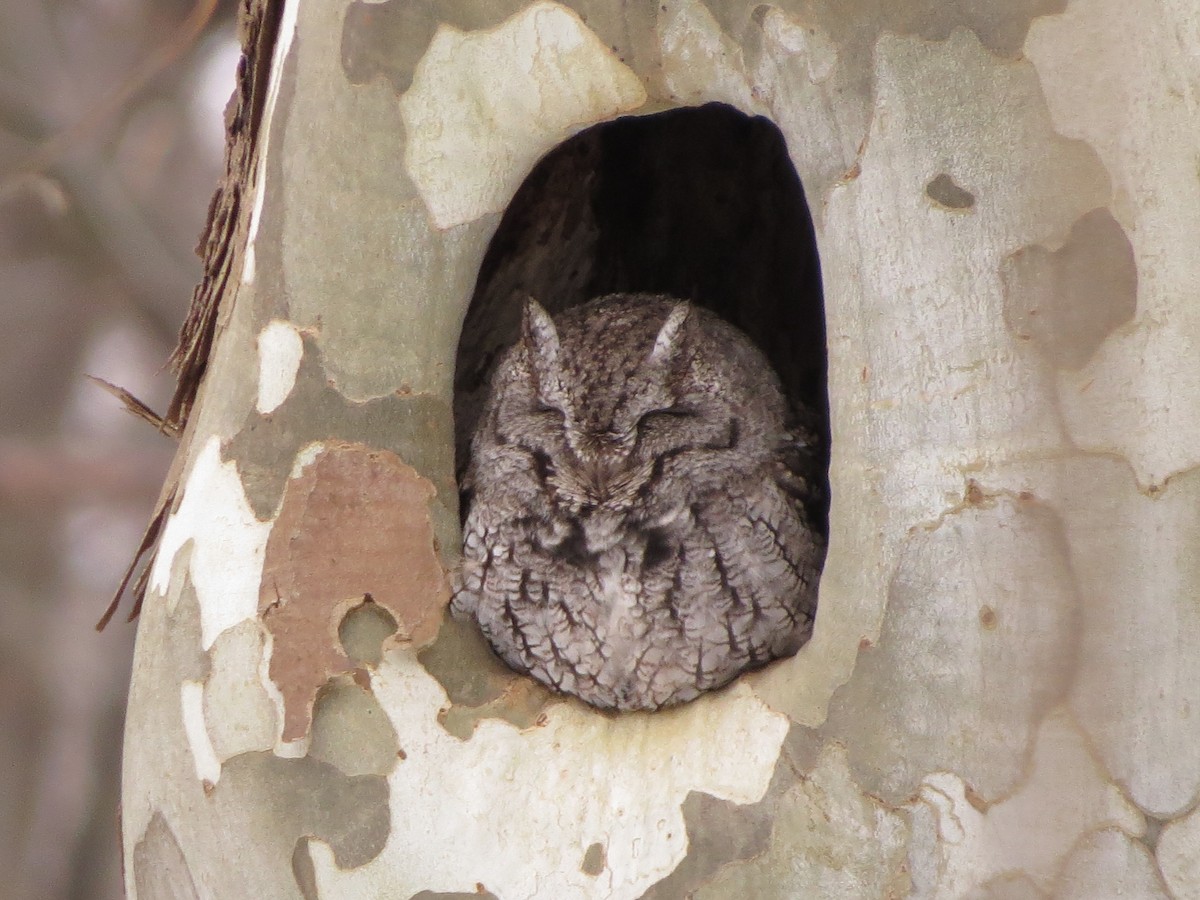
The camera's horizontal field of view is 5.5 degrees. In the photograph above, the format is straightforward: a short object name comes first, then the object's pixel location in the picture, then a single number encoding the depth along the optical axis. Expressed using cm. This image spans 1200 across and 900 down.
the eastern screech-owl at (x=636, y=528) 469
